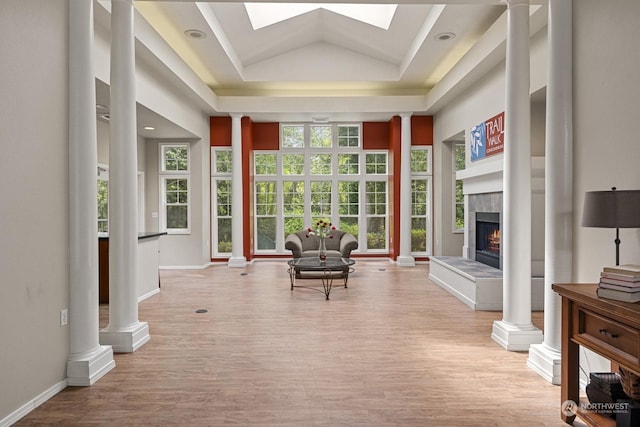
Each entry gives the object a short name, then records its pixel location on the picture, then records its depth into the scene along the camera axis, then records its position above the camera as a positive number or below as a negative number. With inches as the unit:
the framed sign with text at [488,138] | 224.5 +44.2
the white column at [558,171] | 118.1 +11.5
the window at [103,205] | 279.0 +4.7
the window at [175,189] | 346.9 +19.5
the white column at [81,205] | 118.5 +2.0
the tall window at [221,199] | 364.2 +11.2
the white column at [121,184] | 142.3 +9.9
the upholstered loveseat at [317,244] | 291.4 -25.7
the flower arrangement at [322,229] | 270.1 -12.5
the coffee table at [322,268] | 236.1 -33.9
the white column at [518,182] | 141.3 +10.0
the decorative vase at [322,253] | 253.9 -27.8
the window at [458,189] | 355.9 +19.0
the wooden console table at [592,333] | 75.4 -26.1
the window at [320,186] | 384.5 +24.1
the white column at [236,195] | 348.2 +14.0
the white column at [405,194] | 352.8 +14.6
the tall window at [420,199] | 371.2 +10.6
